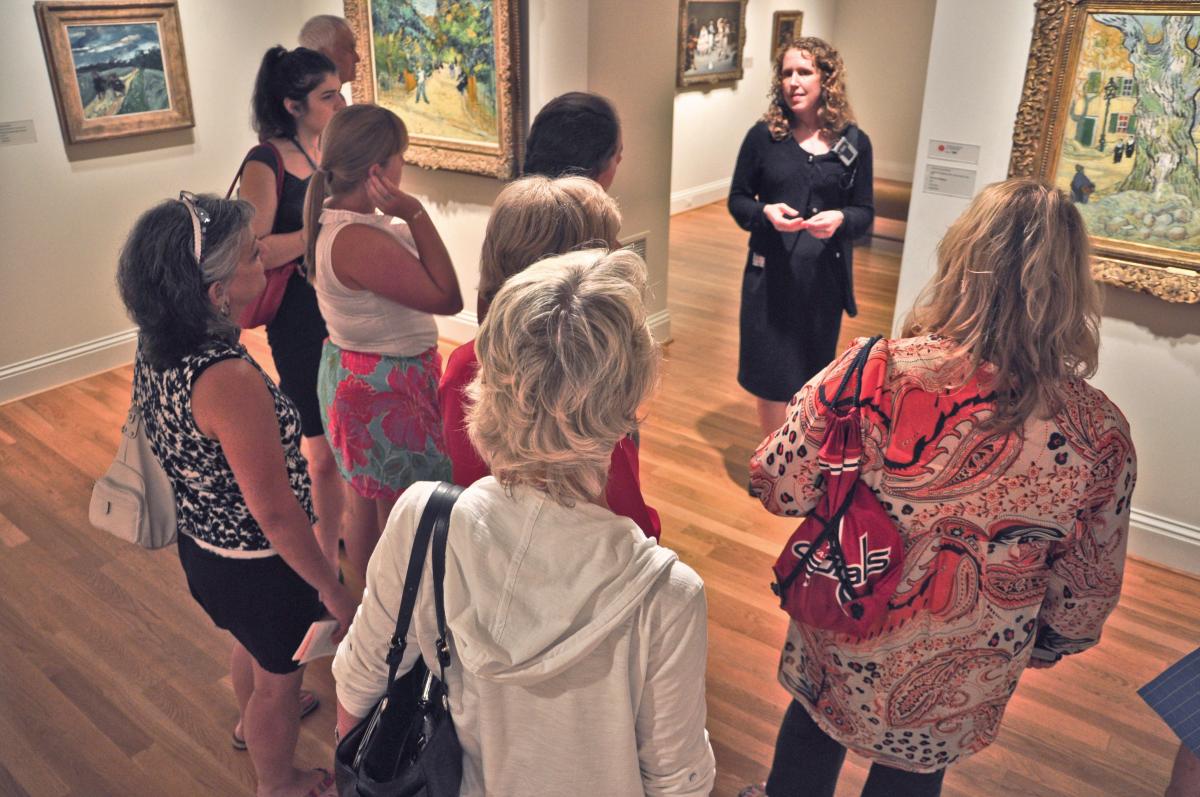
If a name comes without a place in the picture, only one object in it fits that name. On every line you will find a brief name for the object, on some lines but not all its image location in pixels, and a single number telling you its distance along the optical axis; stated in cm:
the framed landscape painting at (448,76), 445
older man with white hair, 353
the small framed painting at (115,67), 445
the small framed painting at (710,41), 809
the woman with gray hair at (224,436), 169
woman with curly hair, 337
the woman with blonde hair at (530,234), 177
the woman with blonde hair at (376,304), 224
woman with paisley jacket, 144
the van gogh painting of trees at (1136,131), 285
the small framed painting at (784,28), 908
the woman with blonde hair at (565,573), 110
